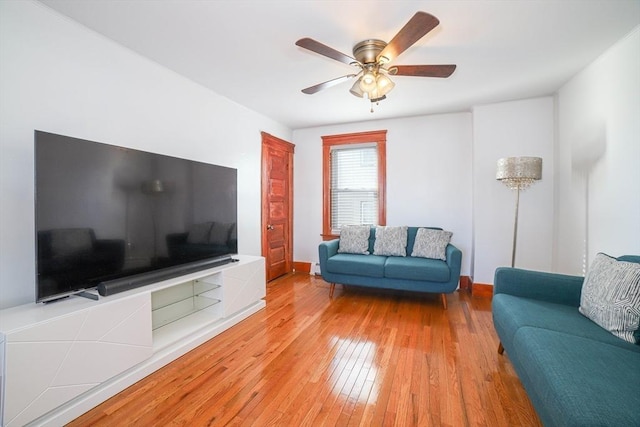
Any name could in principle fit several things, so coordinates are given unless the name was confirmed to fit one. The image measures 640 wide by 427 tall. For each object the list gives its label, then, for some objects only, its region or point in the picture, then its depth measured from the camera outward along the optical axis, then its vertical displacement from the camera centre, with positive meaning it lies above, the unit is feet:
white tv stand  4.53 -2.75
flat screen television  5.49 -0.09
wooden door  13.91 +0.38
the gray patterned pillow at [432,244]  11.77 -1.41
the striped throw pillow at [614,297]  4.87 -1.66
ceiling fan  5.98 +3.57
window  14.76 +1.75
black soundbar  6.19 -1.65
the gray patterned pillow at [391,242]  12.66 -1.41
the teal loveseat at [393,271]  10.50 -2.36
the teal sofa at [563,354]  3.34 -2.28
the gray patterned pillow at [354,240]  13.00 -1.34
